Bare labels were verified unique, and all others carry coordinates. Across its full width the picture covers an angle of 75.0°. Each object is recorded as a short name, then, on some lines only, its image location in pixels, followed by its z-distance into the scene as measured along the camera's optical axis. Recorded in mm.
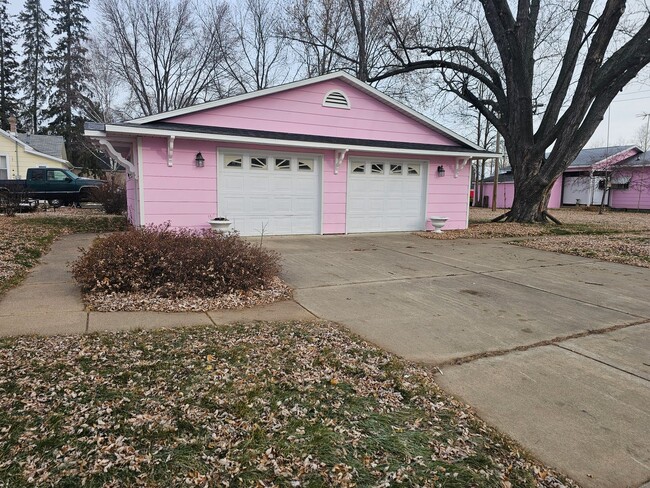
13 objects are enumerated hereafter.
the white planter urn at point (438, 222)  12539
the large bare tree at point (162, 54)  27828
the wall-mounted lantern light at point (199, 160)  9945
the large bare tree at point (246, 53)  27281
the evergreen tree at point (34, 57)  37969
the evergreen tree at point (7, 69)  37344
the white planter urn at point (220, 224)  9656
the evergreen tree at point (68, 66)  36625
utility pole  24214
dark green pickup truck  19312
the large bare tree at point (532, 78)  12180
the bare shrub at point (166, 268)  4957
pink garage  9773
